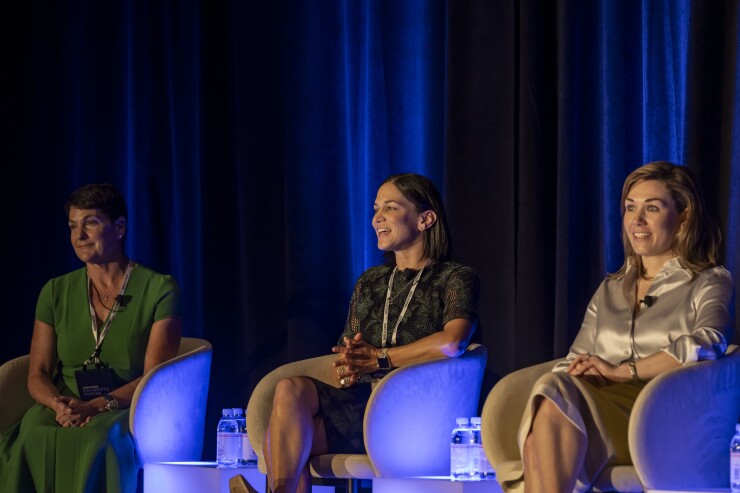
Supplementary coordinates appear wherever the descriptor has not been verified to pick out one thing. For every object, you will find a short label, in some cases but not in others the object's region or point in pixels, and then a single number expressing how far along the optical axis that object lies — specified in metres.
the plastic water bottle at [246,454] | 8.79
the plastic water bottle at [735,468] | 6.05
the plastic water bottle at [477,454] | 7.55
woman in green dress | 8.42
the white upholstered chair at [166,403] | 8.48
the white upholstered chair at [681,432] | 6.02
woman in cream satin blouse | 6.19
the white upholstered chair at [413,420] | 7.23
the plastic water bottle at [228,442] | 8.80
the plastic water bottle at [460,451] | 7.40
